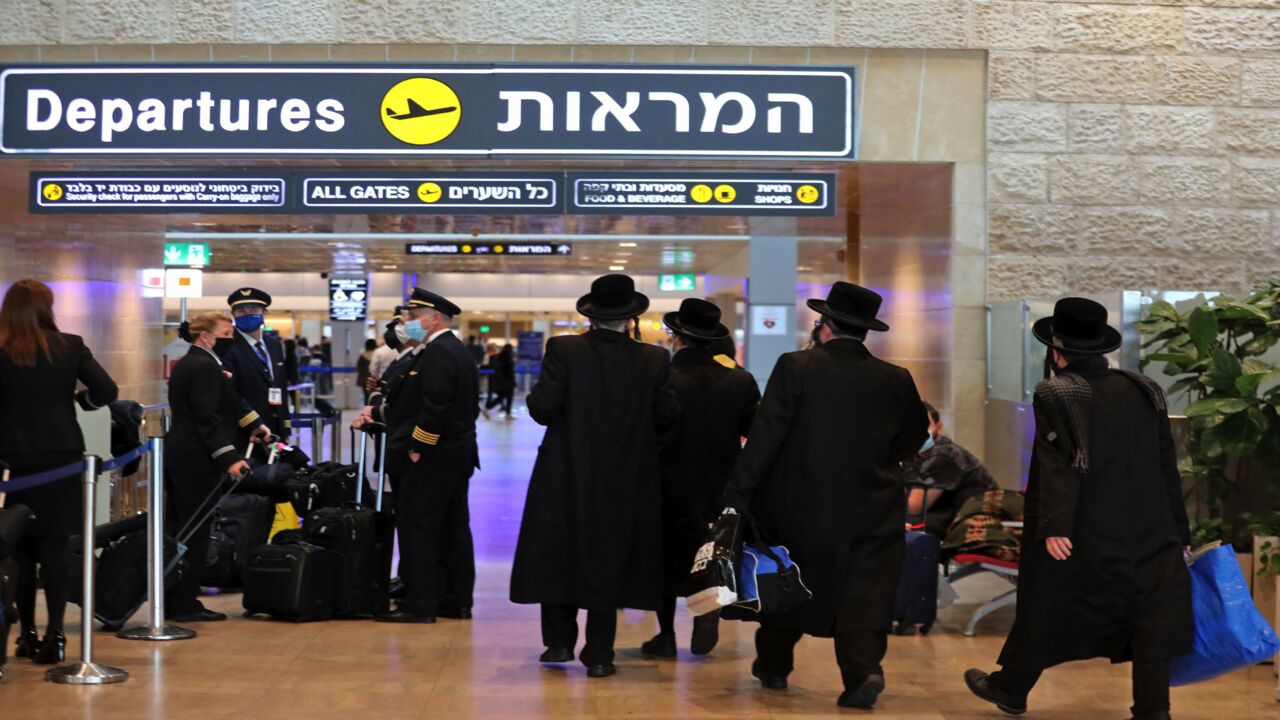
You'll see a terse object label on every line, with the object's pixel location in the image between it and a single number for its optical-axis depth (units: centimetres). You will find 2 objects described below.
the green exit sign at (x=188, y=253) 2205
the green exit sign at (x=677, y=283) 2931
